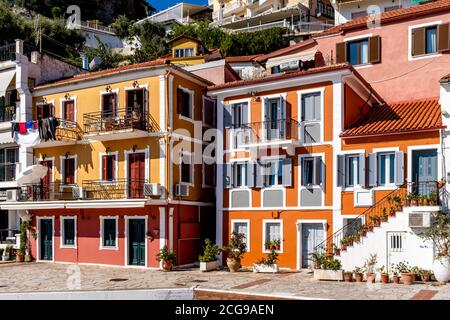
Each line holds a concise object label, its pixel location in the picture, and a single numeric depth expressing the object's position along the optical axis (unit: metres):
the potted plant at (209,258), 26.31
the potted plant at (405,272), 20.98
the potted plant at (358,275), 22.00
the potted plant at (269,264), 25.25
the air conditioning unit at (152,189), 26.89
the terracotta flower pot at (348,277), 22.23
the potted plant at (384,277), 21.50
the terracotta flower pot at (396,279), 21.31
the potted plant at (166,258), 26.56
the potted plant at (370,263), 22.50
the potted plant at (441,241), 20.77
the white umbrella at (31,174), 29.91
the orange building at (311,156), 24.47
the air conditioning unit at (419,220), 21.58
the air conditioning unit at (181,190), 27.62
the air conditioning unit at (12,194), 31.51
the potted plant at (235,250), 25.97
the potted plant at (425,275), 21.27
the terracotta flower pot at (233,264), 25.92
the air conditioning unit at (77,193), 29.28
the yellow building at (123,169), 27.69
